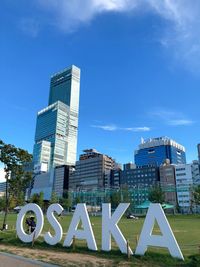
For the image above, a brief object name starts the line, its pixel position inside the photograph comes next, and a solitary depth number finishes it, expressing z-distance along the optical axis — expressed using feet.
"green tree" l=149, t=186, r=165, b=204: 203.18
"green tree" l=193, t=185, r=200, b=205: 169.04
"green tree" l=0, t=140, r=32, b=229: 76.41
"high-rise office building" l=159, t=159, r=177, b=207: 365.55
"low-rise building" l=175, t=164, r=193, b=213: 353.68
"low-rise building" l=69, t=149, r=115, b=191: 446.88
